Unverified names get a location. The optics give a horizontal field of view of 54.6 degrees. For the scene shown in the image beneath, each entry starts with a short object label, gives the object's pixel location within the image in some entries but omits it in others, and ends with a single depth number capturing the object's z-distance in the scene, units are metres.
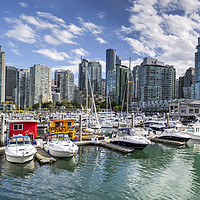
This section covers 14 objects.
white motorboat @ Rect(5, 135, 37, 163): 19.00
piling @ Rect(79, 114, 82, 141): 31.07
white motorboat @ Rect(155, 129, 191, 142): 34.19
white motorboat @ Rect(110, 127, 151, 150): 27.17
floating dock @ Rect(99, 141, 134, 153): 25.99
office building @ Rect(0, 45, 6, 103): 185.07
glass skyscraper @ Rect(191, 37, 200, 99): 159.93
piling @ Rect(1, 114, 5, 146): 26.45
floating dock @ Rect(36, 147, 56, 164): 20.06
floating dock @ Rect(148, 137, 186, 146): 32.86
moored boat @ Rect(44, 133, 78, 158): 21.62
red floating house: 27.78
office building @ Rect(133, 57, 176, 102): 196.12
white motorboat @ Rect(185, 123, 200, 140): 36.91
